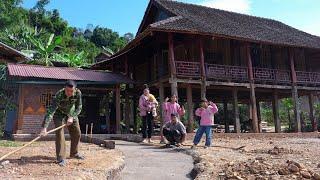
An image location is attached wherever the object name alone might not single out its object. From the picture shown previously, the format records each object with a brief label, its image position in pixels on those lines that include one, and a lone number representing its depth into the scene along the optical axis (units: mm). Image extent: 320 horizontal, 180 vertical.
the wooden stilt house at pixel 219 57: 12668
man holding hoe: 4651
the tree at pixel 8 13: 27224
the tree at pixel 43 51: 20487
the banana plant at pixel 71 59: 21275
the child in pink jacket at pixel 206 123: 7593
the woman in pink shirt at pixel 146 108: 8228
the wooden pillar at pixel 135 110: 16313
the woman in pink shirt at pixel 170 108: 8119
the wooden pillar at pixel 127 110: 15293
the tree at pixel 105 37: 44592
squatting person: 7544
